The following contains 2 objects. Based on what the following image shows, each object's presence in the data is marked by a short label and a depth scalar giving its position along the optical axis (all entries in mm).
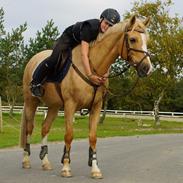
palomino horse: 10605
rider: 11346
